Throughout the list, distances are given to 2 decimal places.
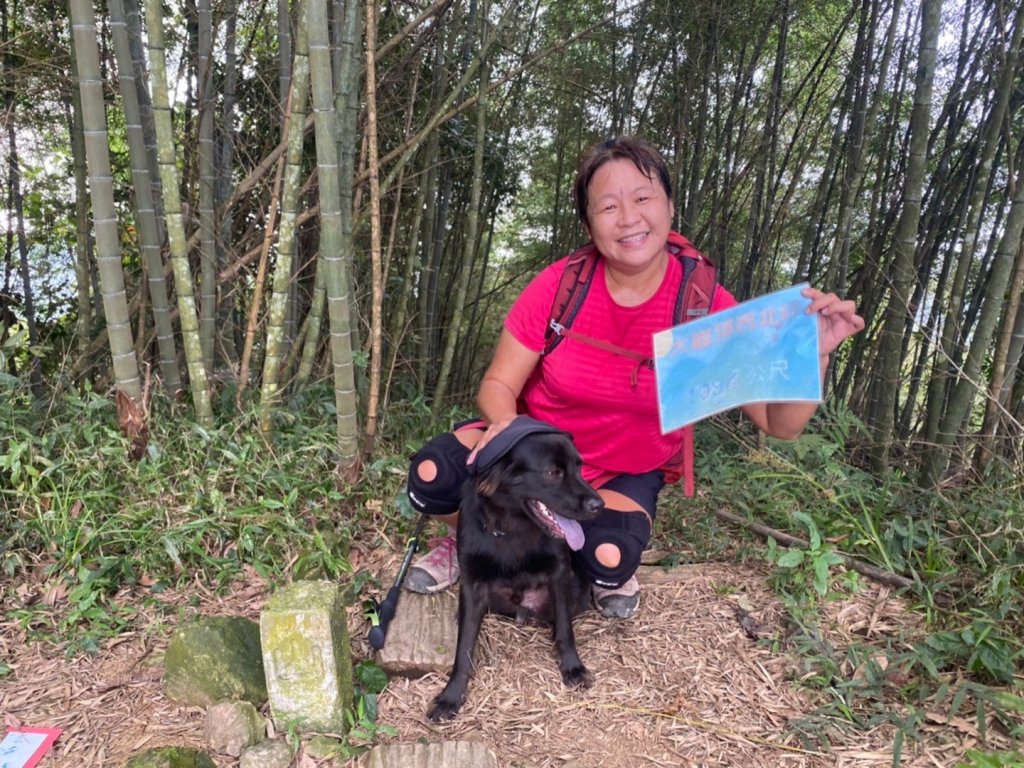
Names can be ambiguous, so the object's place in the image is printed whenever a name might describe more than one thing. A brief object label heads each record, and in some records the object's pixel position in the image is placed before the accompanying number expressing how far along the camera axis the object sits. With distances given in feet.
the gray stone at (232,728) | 4.80
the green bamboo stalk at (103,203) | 6.88
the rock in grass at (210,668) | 5.18
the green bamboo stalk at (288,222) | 7.33
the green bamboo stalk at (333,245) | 6.44
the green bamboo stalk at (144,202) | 7.82
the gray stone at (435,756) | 4.72
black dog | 5.23
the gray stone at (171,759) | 4.25
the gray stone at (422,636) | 5.89
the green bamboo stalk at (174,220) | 7.14
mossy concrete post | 4.79
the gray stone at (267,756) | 4.66
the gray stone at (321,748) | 4.81
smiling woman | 5.87
